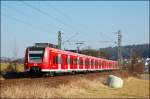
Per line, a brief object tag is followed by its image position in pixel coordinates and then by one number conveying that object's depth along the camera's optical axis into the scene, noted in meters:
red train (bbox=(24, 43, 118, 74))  35.91
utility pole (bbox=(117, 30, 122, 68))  81.47
